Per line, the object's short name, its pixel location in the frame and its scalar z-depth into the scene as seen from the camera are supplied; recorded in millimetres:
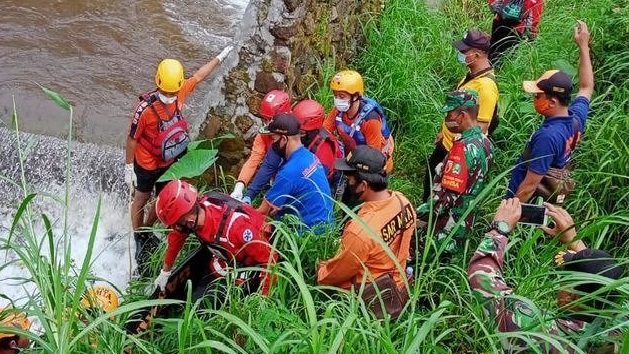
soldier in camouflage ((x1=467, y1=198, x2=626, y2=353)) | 2414
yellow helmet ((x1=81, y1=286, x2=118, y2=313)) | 2963
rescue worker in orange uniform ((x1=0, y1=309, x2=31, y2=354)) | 3494
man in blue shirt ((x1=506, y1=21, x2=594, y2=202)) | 4074
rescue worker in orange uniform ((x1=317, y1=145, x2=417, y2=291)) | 3312
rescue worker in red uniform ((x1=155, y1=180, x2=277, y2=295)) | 3617
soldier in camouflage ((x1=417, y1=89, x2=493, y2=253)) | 3918
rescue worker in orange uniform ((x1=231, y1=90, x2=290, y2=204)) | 4699
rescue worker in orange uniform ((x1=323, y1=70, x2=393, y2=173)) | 4766
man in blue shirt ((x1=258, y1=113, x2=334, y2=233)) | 4172
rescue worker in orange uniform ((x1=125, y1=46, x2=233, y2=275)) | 4984
